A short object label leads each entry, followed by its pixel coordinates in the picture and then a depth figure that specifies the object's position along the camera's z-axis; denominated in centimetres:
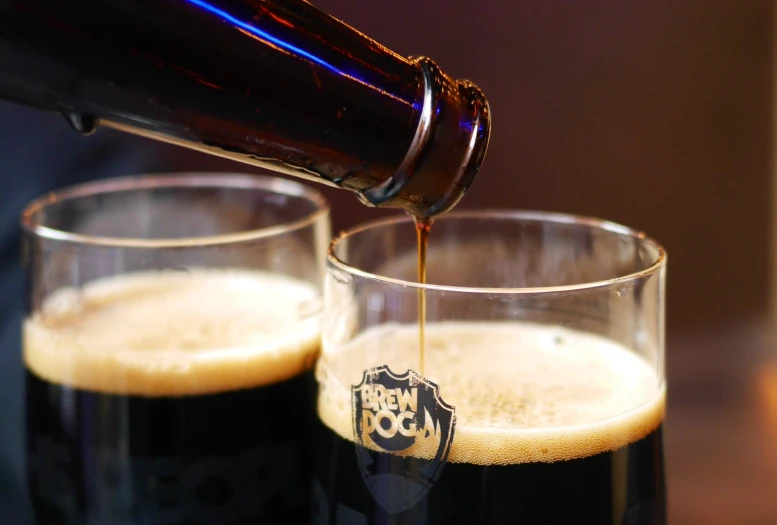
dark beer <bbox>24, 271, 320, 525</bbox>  40
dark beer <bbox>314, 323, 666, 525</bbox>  36
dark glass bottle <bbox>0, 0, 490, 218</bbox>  33
